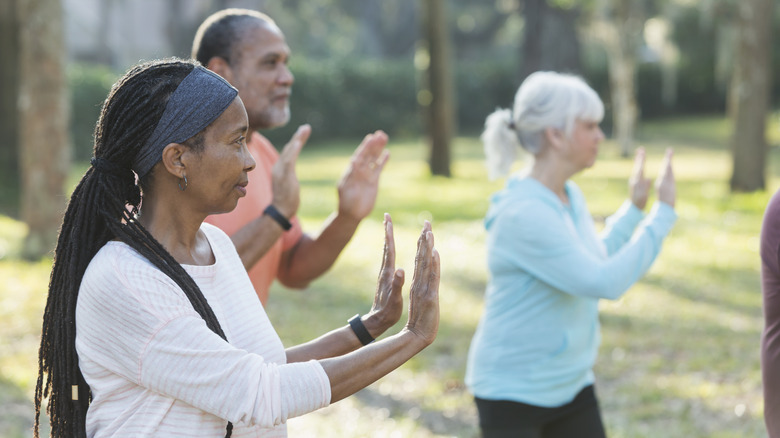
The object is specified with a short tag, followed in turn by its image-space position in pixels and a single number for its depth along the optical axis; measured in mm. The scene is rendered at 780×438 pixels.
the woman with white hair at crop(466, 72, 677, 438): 3504
